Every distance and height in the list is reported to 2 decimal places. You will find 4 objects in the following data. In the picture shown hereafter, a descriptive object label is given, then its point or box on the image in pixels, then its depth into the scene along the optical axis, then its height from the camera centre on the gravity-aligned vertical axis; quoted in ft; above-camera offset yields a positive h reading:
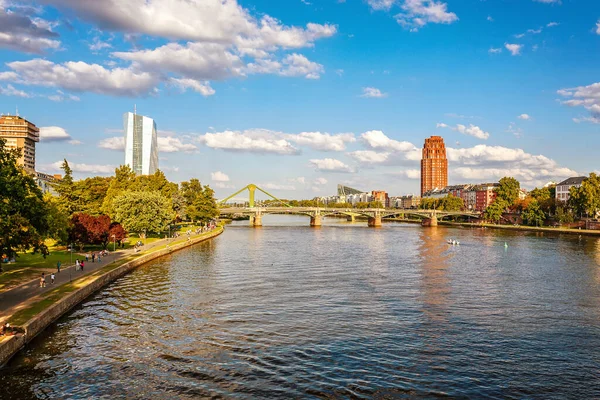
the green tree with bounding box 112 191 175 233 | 297.33 +1.71
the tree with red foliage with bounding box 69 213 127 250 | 235.44 -8.51
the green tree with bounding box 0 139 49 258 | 119.65 -0.09
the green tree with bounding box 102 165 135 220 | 333.13 +22.55
